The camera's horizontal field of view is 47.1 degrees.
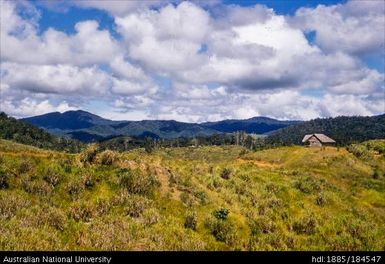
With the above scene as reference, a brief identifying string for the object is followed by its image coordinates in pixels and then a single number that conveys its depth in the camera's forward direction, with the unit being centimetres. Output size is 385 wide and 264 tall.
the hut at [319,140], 17088
